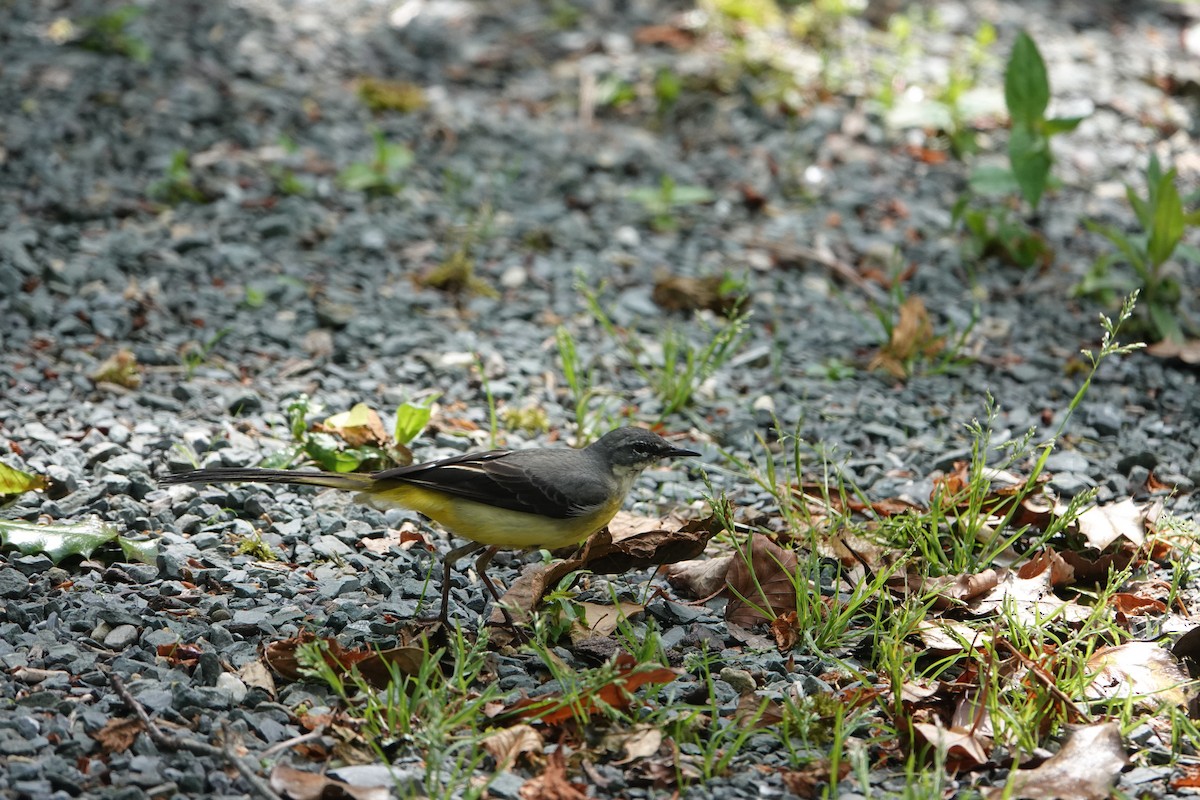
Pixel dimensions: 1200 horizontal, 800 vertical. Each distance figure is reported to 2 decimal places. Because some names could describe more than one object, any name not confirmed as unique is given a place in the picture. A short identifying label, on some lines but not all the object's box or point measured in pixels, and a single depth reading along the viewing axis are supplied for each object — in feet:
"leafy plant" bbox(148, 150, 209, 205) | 53.88
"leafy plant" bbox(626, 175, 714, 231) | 56.18
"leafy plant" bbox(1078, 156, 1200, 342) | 45.19
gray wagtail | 31.65
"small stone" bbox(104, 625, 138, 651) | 28.19
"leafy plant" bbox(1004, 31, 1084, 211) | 49.96
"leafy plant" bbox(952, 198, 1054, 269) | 52.60
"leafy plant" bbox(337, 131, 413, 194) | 56.18
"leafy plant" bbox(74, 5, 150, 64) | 63.00
